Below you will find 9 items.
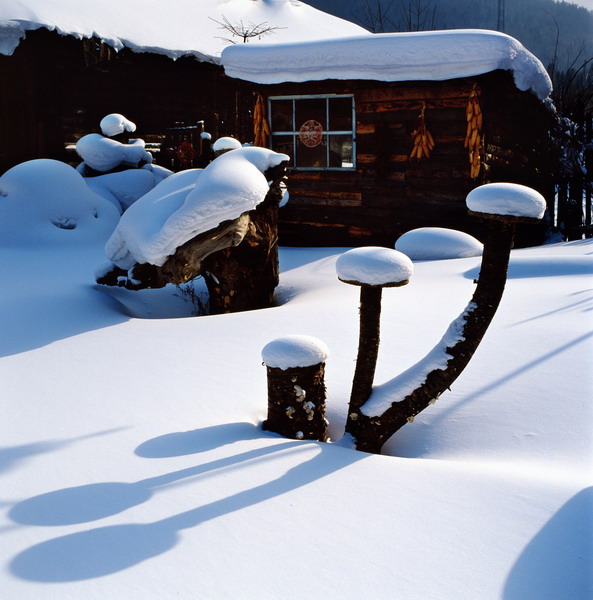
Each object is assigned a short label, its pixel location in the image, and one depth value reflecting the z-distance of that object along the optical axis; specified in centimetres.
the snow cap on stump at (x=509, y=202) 222
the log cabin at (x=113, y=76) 1169
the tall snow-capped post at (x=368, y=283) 235
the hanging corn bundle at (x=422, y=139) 809
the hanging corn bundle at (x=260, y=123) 917
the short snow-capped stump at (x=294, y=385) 264
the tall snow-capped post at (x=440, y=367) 245
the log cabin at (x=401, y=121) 748
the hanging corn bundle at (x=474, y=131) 768
